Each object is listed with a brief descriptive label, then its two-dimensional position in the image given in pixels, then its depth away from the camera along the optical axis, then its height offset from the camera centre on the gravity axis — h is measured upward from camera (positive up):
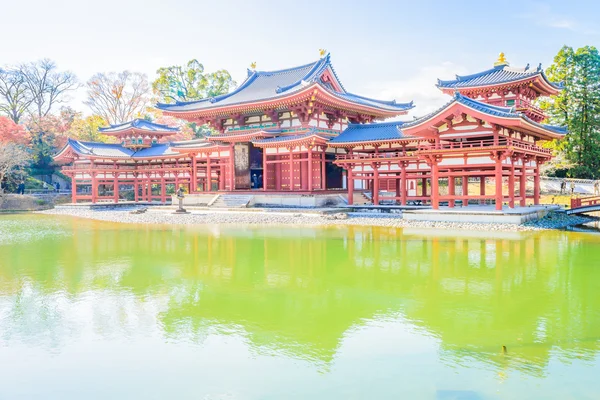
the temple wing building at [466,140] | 18.56 +2.46
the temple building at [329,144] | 19.59 +2.74
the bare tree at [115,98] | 52.81 +11.36
